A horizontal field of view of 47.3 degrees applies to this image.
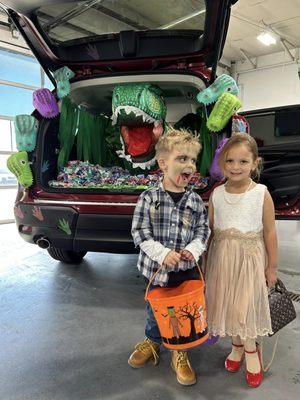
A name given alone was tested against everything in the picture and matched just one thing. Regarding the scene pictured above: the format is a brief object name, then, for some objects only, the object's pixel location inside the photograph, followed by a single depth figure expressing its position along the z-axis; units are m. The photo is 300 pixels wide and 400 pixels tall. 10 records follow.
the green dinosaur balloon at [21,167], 2.18
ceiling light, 7.48
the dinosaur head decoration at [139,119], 2.35
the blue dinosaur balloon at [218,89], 1.98
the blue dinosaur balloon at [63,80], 2.29
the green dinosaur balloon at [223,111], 1.90
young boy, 1.46
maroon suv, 2.00
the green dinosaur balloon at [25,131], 2.20
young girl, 1.44
